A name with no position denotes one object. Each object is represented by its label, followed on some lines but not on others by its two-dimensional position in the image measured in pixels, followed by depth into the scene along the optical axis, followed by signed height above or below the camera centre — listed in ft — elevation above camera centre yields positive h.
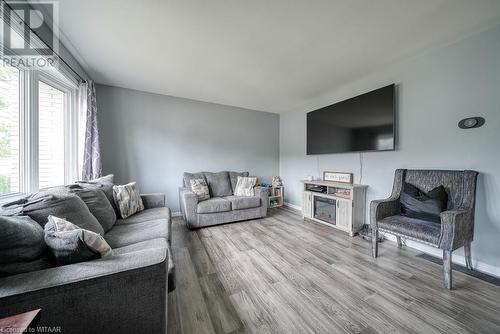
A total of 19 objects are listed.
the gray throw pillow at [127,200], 6.95 -1.35
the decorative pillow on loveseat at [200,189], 10.64 -1.38
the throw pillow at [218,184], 11.78 -1.21
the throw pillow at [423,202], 6.05 -1.30
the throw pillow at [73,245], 2.96 -1.33
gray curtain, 8.11 +1.11
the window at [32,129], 4.95 +1.22
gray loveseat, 9.56 -2.11
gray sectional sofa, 2.37 -1.80
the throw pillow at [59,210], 3.61 -0.93
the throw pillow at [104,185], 6.44 -0.71
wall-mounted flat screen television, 7.88 +2.16
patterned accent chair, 5.08 -1.70
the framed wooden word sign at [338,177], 9.86 -0.63
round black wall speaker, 5.88 +1.44
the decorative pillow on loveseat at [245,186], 11.60 -1.33
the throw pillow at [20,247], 2.62 -1.27
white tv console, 8.70 -2.07
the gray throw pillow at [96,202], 5.37 -1.12
